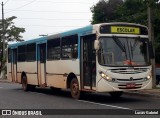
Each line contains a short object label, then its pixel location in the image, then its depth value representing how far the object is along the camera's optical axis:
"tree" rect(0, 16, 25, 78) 64.31
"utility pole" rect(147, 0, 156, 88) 21.78
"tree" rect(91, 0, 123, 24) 44.56
